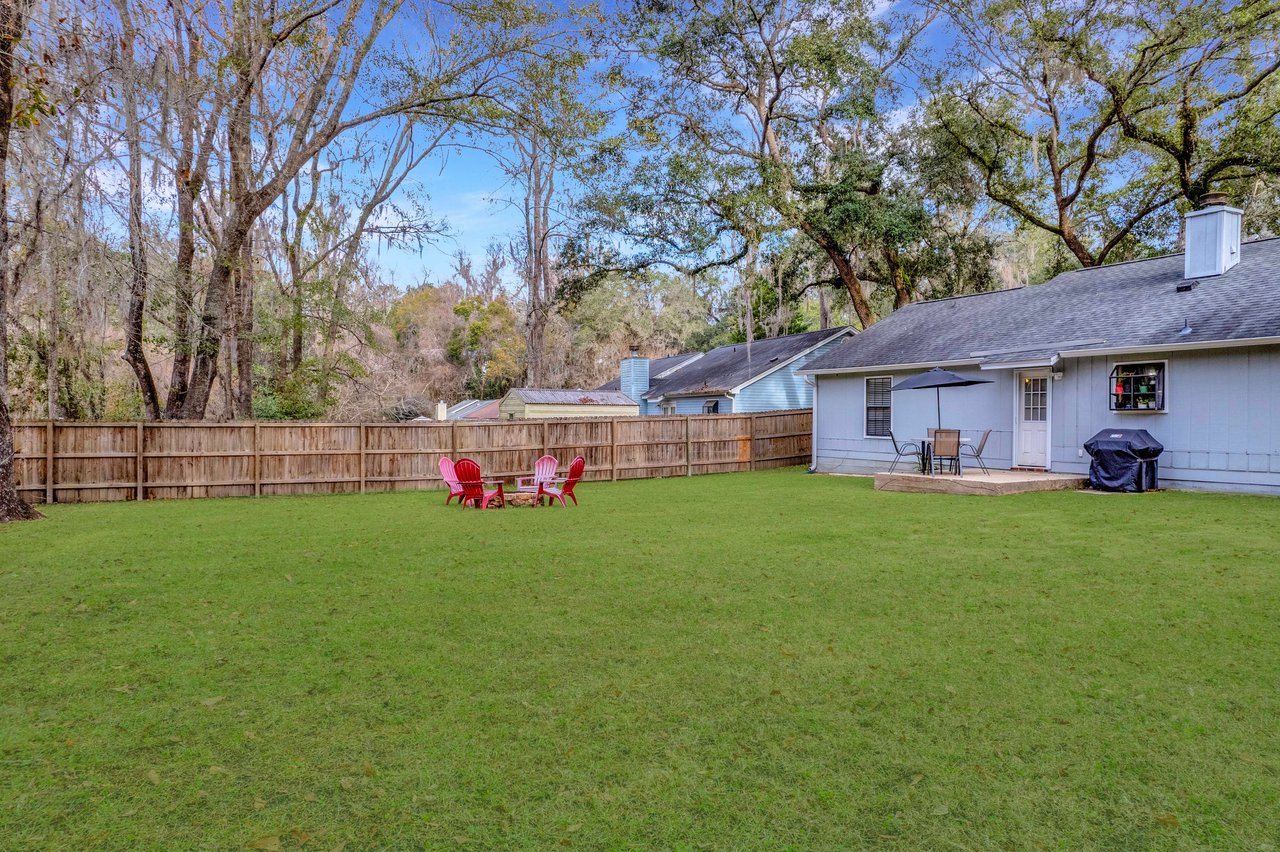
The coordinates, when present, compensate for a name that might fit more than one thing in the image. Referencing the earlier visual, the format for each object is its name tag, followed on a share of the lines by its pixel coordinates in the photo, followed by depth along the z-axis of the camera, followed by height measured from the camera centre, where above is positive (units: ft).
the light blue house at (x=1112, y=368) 37.19 +3.48
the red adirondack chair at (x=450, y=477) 39.17 -2.69
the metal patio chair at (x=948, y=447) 43.19 -1.19
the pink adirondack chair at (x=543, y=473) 39.09 -2.44
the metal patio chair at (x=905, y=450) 52.01 -1.67
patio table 45.91 -1.88
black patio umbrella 42.26 +2.67
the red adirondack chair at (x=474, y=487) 37.24 -3.02
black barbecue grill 38.70 -1.82
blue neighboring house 75.41 +4.93
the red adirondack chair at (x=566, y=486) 38.55 -3.17
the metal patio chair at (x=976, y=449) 44.24 -1.43
